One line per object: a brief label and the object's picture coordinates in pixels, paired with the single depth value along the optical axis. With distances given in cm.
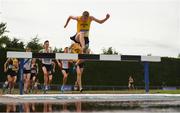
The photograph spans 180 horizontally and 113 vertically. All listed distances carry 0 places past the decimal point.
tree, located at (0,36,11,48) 4809
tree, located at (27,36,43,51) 4520
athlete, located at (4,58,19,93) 1695
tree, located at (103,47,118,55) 5166
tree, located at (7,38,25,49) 4064
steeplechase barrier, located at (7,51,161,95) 1202
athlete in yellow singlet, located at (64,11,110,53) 1386
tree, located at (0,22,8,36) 5867
